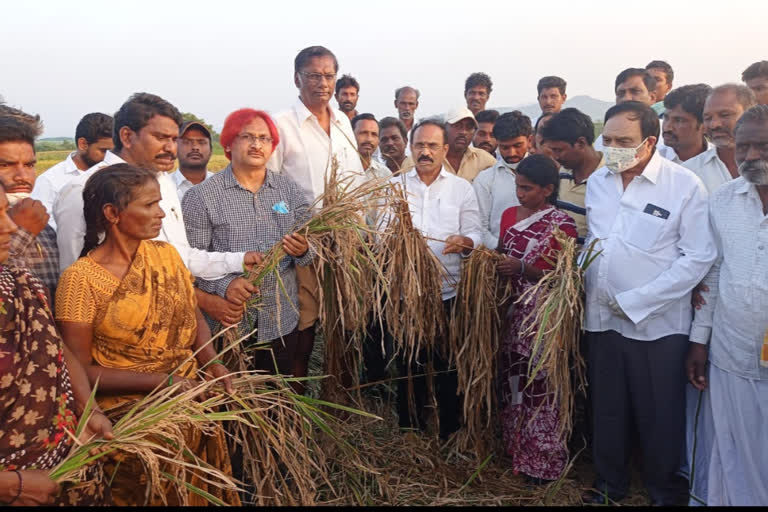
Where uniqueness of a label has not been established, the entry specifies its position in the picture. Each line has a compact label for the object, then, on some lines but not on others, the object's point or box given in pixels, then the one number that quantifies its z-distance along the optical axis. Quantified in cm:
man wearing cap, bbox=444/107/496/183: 499
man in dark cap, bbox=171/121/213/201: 523
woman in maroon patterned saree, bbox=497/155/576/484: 346
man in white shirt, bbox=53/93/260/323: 288
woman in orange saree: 228
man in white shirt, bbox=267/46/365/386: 382
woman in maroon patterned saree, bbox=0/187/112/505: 185
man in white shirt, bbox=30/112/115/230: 528
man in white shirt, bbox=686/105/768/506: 282
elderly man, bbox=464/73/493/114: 681
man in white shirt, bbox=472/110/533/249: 420
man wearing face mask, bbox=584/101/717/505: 308
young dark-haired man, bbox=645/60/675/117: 611
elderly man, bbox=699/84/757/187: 356
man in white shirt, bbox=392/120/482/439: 384
